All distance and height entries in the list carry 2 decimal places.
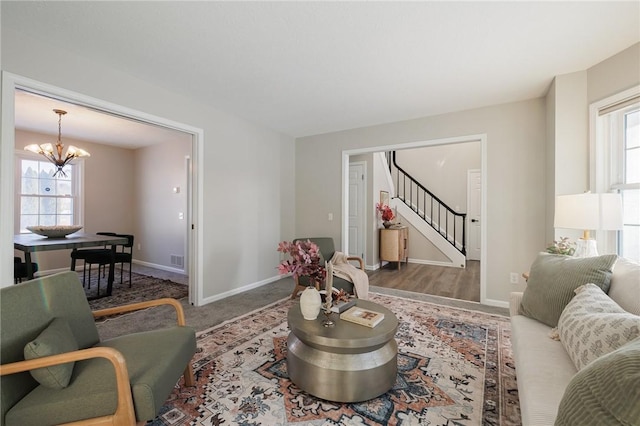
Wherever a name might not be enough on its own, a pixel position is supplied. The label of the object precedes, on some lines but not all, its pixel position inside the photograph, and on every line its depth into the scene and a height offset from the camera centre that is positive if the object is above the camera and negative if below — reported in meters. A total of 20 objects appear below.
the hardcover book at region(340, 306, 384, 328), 1.80 -0.70
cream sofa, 1.10 -0.72
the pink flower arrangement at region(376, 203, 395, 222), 5.73 +0.02
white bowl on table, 3.83 -0.27
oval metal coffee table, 1.64 -0.90
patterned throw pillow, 1.06 -0.47
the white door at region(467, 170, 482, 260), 6.57 -0.01
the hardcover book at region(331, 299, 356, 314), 1.99 -0.69
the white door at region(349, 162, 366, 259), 5.61 +0.08
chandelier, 4.06 +0.91
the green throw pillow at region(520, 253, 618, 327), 1.58 -0.40
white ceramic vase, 1.86 -0.62
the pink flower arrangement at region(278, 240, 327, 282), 2.06 -0.38
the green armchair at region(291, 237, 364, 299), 3.24 -0.77
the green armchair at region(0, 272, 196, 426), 1.15 -0.75
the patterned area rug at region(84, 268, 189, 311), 3.63 -1.16
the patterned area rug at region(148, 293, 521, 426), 1.58 -1.15
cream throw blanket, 3.26 -0.76
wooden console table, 5.58 -0.63
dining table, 3.21 -0.38
